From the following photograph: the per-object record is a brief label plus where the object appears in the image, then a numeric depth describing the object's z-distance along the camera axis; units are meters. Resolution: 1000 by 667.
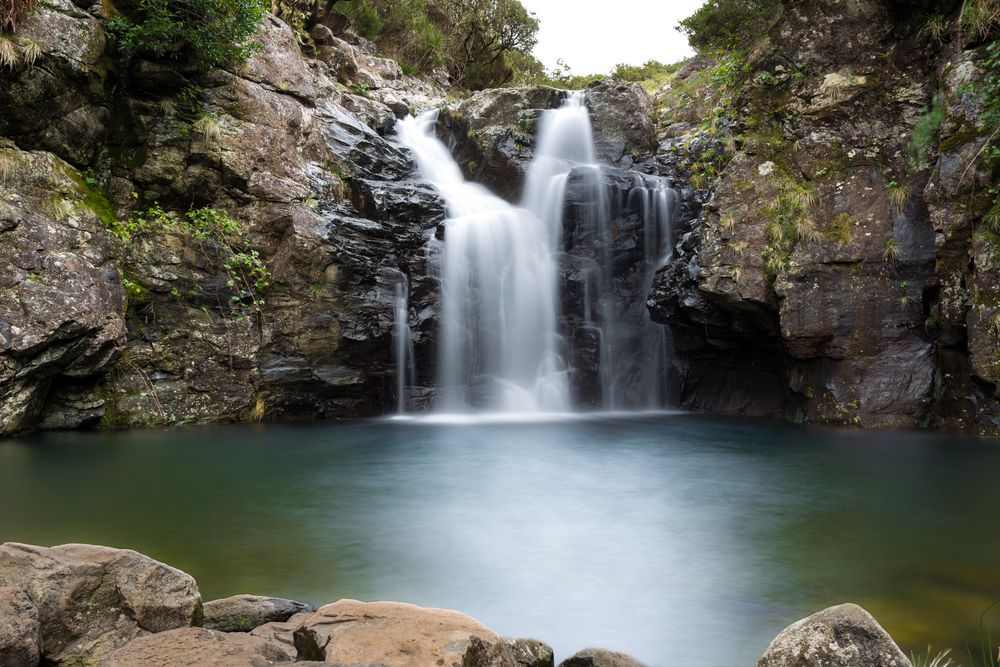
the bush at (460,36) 22.58
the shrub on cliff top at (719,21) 16.71
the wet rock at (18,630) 2.31
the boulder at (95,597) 2.64
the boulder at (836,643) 2.20
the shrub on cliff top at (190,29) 10.46
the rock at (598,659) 2.82
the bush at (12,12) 9.01
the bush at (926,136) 10.08
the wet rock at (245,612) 3.13
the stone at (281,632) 2.84
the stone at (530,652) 2.85
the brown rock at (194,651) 2.24
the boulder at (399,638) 2.40
